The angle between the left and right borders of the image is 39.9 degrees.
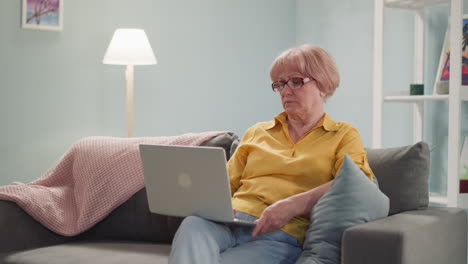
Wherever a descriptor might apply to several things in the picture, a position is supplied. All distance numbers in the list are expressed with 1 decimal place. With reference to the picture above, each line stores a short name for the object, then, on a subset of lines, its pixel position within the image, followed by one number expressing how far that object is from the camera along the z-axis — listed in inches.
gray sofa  64.9
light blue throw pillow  69.2
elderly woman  71.5
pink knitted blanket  95.5
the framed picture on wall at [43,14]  140.0
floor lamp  138.5
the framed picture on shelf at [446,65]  117.9
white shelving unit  112.7
